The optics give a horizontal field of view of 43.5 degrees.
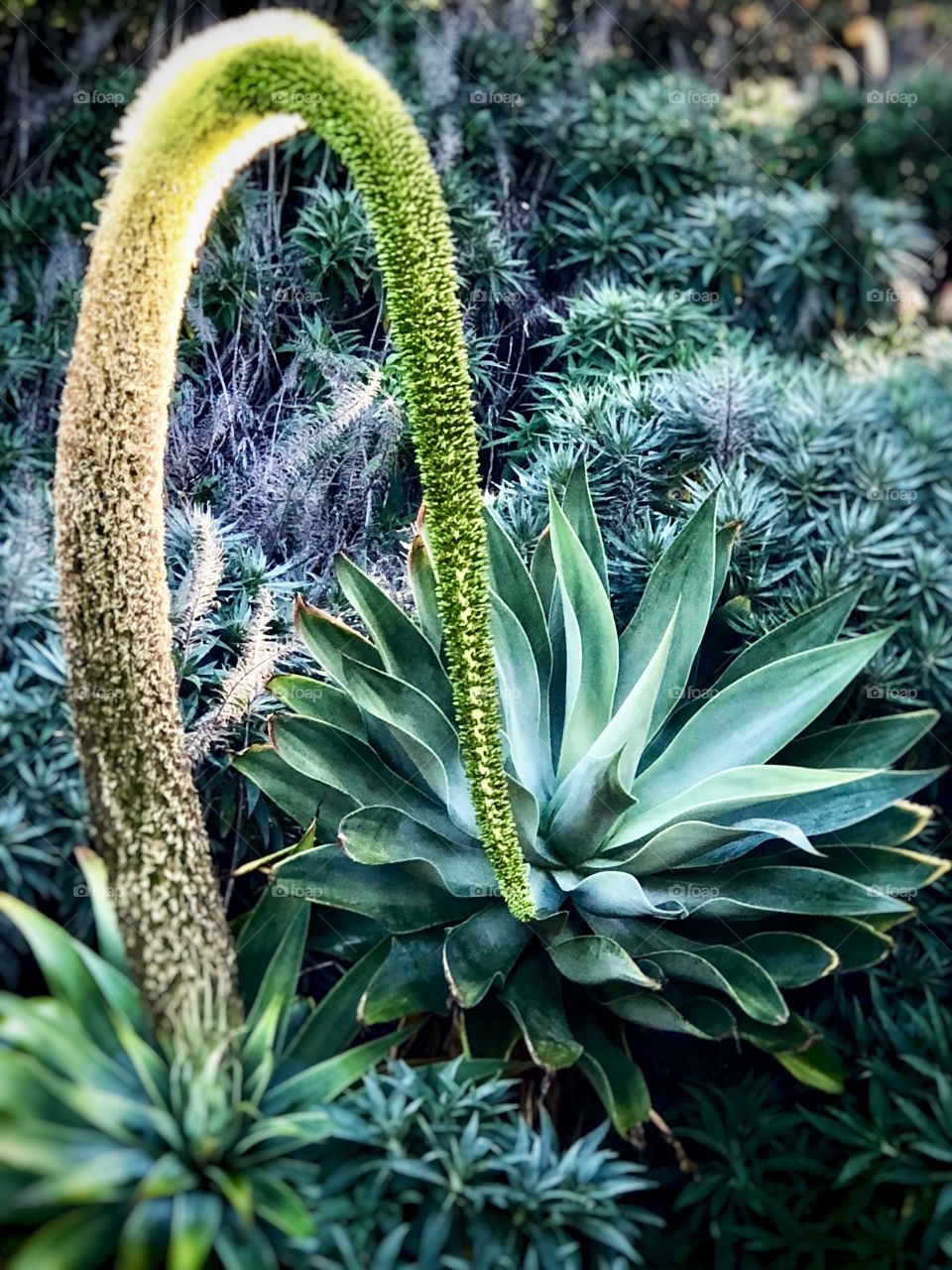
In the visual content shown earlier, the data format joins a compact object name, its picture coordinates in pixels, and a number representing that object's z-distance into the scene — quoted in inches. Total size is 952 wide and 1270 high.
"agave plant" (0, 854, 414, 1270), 47.4
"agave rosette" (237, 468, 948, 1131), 62.7
